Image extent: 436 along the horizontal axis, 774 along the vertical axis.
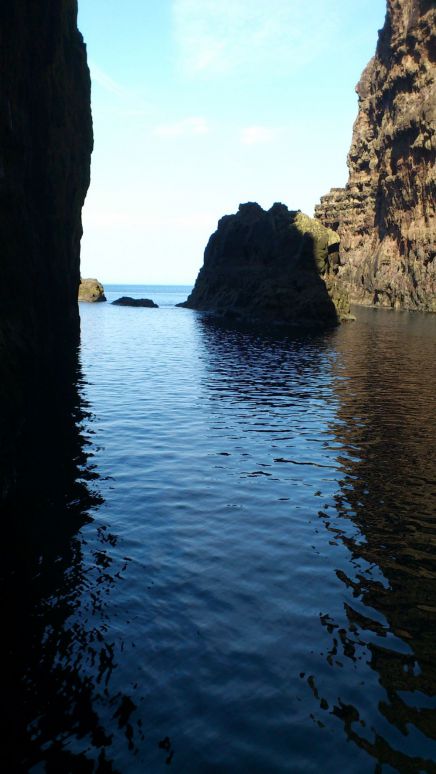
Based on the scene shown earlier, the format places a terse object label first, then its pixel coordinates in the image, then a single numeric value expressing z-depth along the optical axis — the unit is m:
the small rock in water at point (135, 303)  163.12
